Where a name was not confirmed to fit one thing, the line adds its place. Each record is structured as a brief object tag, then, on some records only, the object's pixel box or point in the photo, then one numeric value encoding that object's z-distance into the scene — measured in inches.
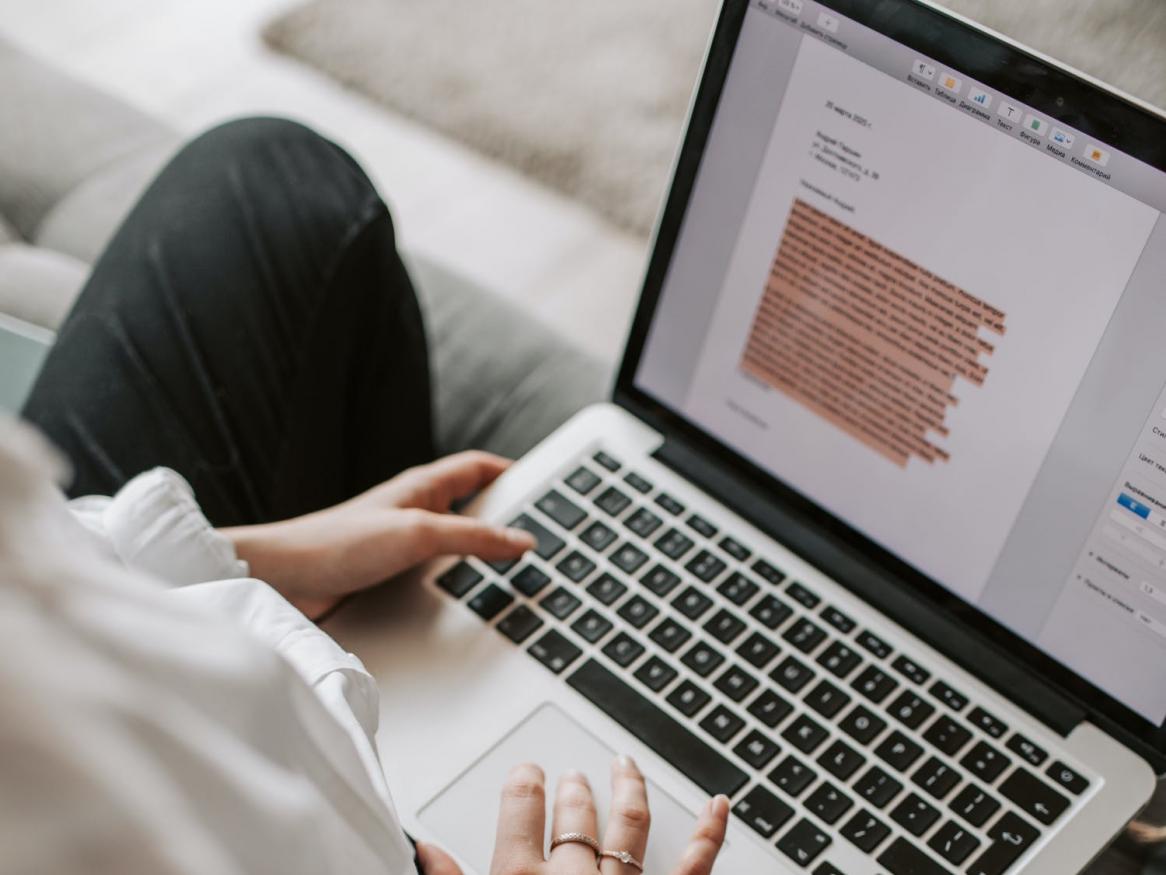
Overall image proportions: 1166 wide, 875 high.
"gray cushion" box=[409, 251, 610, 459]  39.1
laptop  23.4
